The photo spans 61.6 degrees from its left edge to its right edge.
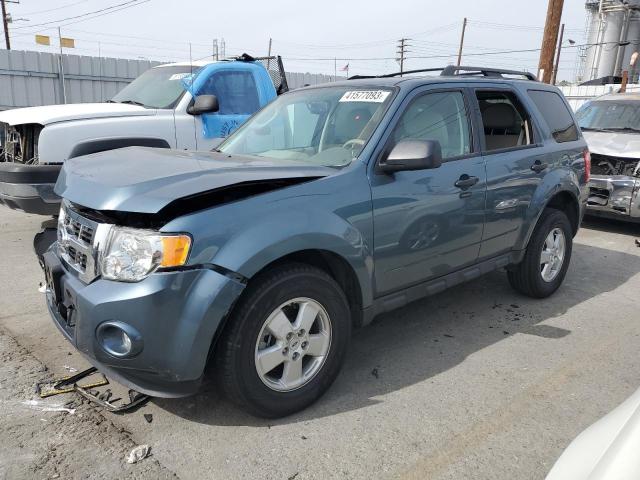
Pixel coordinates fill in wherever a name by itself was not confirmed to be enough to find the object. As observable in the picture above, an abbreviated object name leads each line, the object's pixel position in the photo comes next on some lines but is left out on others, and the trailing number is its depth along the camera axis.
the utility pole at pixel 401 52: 60.09
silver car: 7.18
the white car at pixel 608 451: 1.25
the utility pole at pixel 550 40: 12.79
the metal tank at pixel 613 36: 40.72
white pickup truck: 5.34
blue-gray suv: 2.46
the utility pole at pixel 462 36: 49.71
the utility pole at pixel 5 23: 35.18
